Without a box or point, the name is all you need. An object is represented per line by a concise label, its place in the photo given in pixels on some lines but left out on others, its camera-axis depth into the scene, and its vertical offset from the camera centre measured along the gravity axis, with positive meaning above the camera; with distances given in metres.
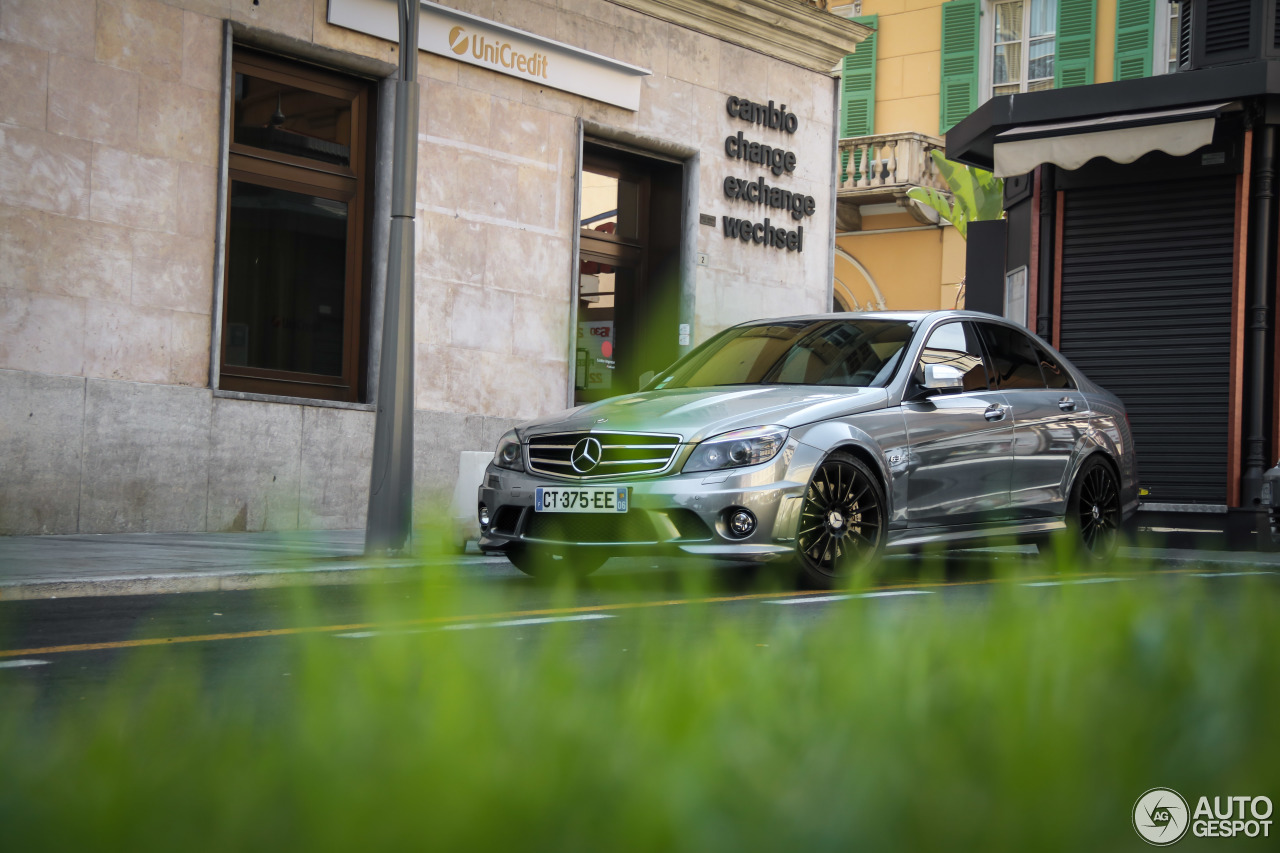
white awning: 13.00 +2.80
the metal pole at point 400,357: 9.64 +0.47
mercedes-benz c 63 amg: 7.56 -0.06
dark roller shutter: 13.78 +1.32
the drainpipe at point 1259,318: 13.27 +1.24
